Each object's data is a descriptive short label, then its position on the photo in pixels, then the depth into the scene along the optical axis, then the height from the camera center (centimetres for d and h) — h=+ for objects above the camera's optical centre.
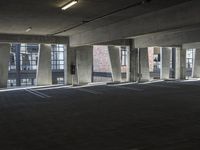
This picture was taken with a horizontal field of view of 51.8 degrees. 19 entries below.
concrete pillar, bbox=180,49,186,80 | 2520 +44
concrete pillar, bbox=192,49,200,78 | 2737 +34
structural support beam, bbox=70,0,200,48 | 916 +241
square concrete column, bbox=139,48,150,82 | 2371 +30
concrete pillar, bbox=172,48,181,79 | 2526 +38
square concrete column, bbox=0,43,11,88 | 1961 +53
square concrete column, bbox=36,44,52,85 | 2102 +16
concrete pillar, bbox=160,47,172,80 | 2599 +58
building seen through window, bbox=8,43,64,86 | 3095 +116
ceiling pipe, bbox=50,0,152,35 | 950 +302
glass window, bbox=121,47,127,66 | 3088 +159
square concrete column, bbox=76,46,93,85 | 2167 +48
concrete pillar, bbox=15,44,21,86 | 3092 +39
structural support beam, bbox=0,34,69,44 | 1897 +277
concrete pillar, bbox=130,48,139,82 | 2312 +40
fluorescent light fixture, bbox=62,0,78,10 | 890 +284
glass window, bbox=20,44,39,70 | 3161 +241
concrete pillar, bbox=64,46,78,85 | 2123 +47
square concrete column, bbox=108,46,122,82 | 2337 +63
